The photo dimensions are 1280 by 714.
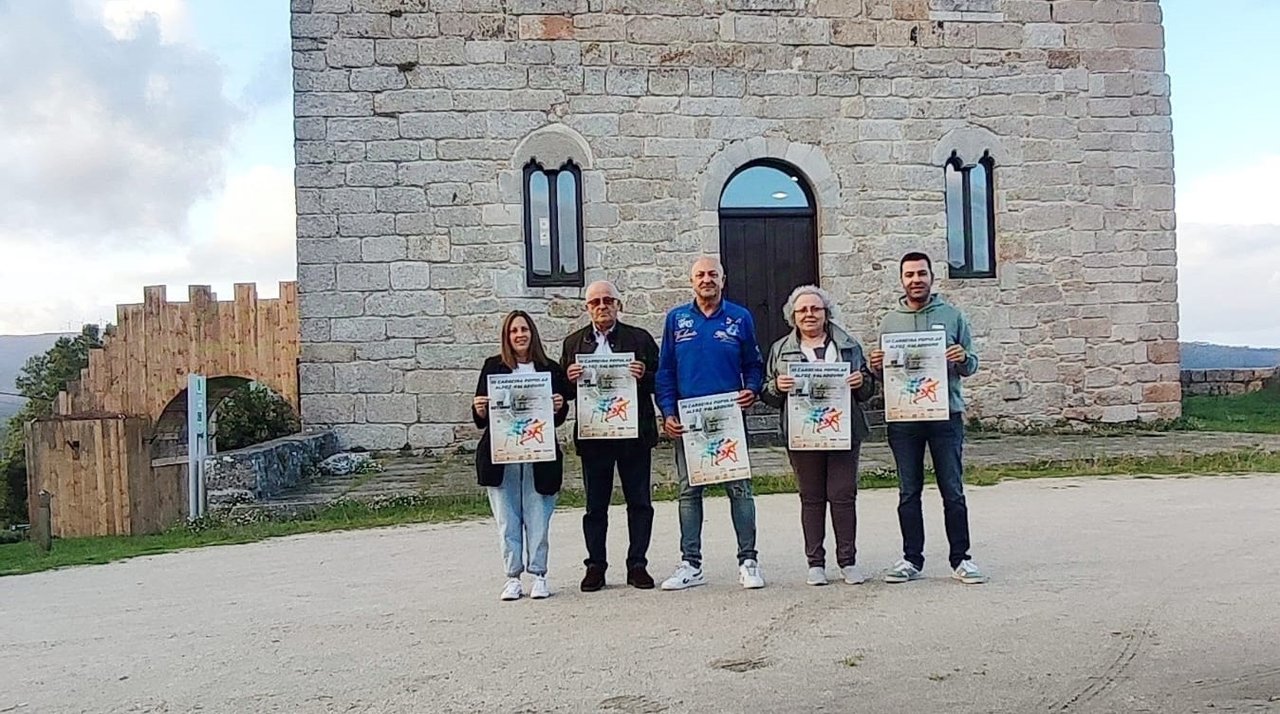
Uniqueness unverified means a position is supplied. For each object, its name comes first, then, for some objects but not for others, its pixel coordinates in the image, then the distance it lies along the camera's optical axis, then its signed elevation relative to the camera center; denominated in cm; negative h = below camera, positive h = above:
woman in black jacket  591 -56
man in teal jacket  588 -42
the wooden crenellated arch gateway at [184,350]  1457 +30
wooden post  824 -99
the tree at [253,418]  1506 -57
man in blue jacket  589 -7
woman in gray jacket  584 -43
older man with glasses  601 -45
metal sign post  927 -53
